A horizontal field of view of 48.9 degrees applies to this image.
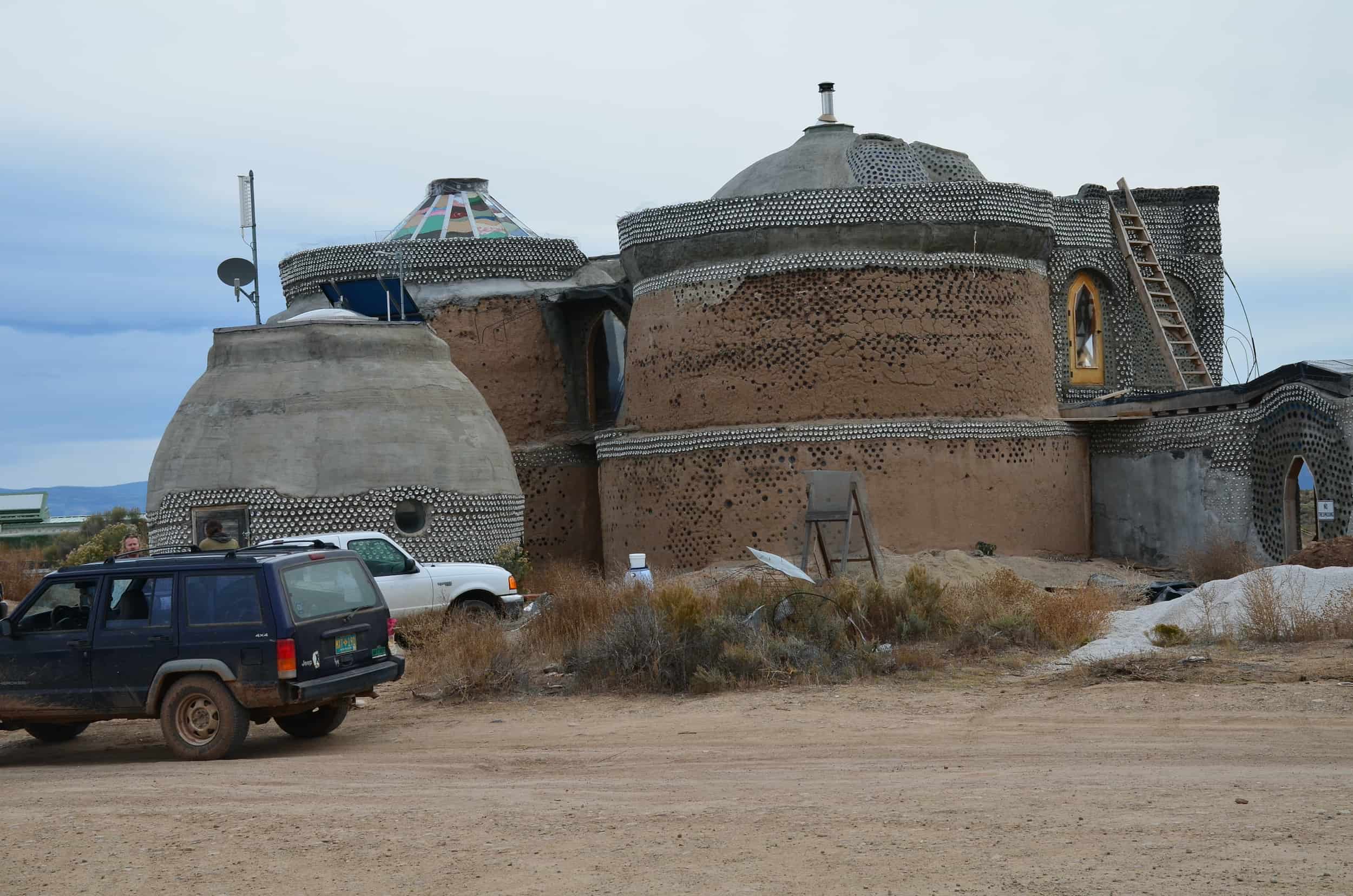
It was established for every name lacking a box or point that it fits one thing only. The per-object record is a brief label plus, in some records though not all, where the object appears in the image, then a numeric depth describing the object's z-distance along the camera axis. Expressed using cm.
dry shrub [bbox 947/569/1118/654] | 1420
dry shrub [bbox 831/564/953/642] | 1452
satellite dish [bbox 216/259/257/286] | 2675
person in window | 1545
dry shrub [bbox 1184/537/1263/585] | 2142
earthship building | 2252
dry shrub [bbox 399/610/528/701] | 1383
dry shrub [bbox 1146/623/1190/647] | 1387
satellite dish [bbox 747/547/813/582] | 1573
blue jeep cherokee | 1107
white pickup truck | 1797
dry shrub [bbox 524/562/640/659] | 1517
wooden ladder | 2677
